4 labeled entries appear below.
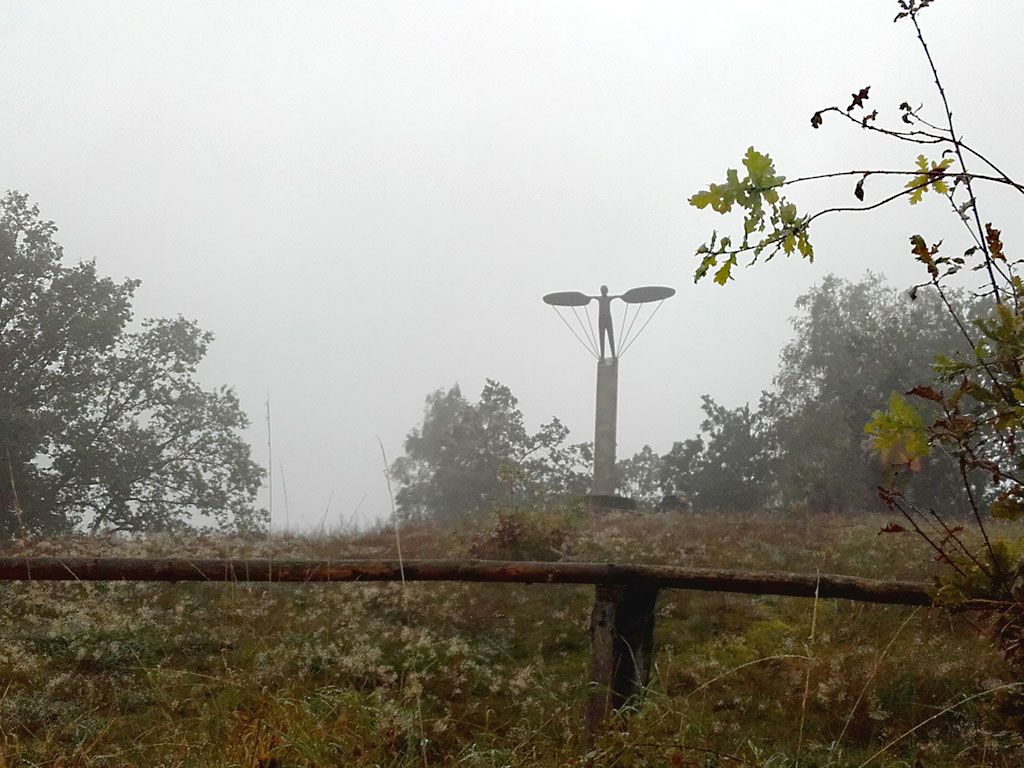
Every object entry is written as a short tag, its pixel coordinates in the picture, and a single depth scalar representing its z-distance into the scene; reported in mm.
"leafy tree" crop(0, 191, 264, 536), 21688
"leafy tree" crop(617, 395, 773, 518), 31719
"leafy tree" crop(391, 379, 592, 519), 37969
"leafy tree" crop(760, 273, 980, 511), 27500
